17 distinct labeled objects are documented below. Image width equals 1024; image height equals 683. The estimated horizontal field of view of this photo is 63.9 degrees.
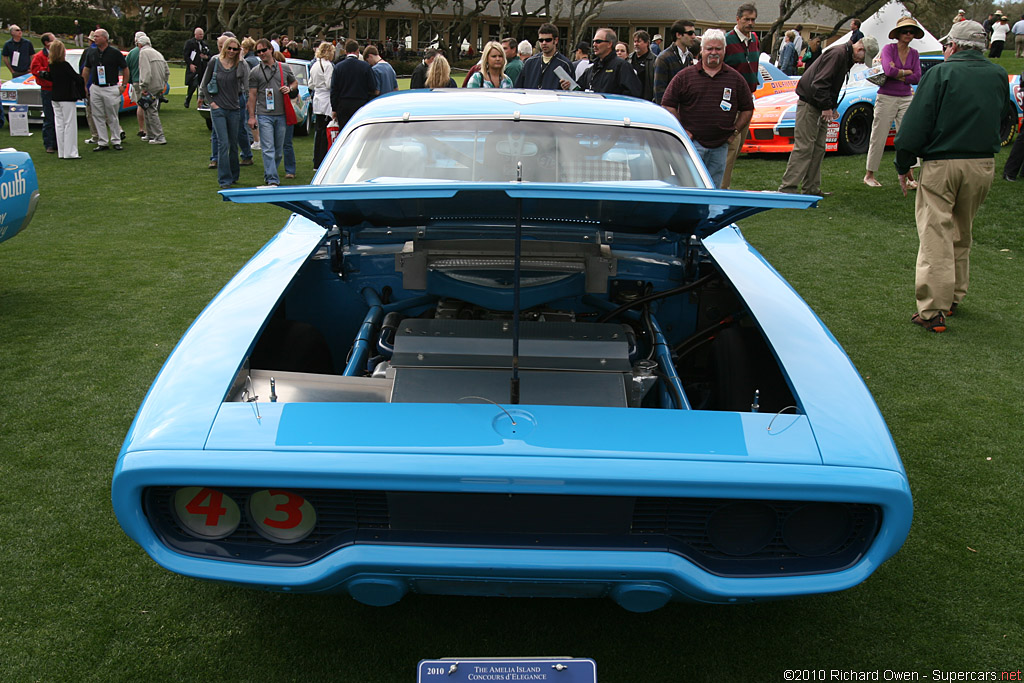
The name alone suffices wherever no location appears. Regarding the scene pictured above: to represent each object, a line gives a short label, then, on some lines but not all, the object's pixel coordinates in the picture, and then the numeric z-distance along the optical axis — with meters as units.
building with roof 45.16
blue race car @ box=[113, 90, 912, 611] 1.77
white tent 15.47
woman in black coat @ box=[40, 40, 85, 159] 10.17
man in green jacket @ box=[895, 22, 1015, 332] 4.57
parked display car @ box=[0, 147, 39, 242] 4.68
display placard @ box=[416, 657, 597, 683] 1.68
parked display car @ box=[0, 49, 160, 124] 12.97
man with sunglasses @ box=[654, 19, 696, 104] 8.67
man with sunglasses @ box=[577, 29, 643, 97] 8.07
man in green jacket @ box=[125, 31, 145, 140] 12.37
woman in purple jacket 8.13
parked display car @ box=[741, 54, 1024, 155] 10.11
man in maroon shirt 6.72
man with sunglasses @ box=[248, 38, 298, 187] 8.86
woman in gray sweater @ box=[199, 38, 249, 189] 8.85
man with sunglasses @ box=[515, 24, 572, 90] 8.01
